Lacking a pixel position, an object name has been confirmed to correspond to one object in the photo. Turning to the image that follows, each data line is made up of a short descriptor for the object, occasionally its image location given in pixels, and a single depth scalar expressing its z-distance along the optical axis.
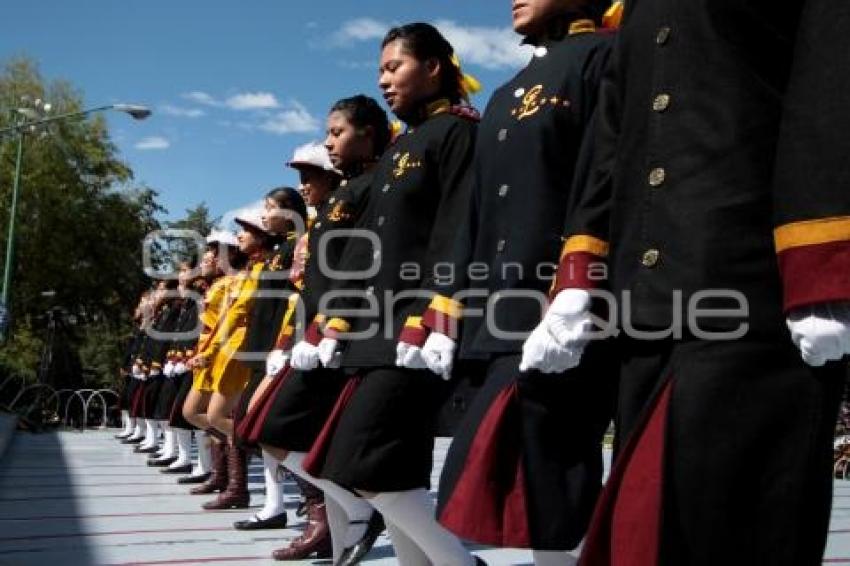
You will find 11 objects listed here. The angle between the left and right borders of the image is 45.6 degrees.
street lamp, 18.17
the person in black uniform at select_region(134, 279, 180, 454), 10.25
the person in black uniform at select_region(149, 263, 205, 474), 8.34
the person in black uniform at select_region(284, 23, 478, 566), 3.13
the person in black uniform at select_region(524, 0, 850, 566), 1.57
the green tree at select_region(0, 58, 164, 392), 27.86
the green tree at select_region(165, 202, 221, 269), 42.01
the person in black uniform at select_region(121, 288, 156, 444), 11.24
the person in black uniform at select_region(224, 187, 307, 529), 5.65
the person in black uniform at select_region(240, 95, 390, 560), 3.94
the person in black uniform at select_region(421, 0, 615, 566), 2.23
